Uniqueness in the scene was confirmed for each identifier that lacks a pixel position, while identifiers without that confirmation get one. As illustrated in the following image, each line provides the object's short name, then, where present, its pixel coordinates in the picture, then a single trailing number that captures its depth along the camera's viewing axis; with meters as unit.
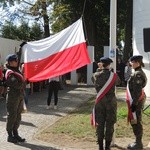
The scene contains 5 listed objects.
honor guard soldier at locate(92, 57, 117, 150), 5.02
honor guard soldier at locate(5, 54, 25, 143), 5.58
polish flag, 5.53
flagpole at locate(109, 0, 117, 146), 5.65
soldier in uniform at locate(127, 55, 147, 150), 5.18
